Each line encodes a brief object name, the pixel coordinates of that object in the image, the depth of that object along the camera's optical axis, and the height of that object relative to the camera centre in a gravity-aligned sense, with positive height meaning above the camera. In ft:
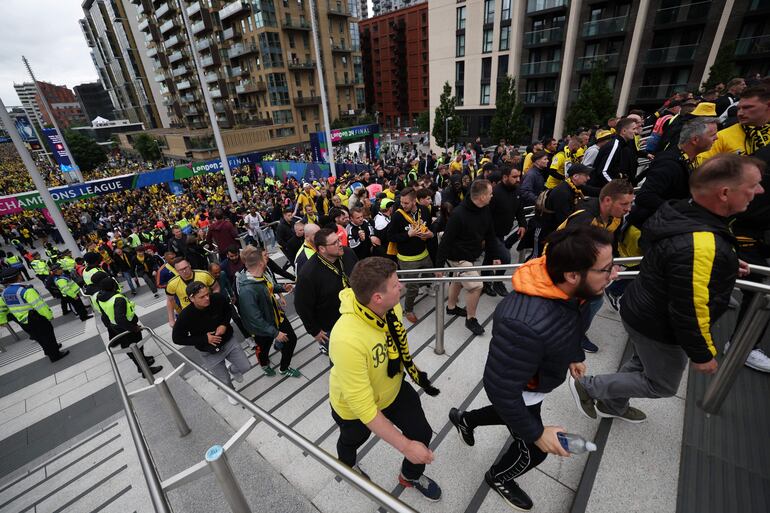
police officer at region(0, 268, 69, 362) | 21.52 -10.96
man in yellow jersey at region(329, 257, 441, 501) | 6.68 -5.41
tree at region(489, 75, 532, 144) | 98.89 -5.14
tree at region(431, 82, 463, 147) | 114.93 -5.25
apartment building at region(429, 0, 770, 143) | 73.82 +11.44
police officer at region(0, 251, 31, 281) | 47.17 -16.84
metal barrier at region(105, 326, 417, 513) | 4.37 -4.98
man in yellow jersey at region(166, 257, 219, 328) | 16.25 -7.59
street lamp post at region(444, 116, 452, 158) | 110.83 -6.41
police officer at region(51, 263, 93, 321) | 29.50 -13.41
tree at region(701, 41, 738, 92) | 64.13 +2.63
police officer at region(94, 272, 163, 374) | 16.30 -8.42
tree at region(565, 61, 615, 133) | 82.17 -2.47
